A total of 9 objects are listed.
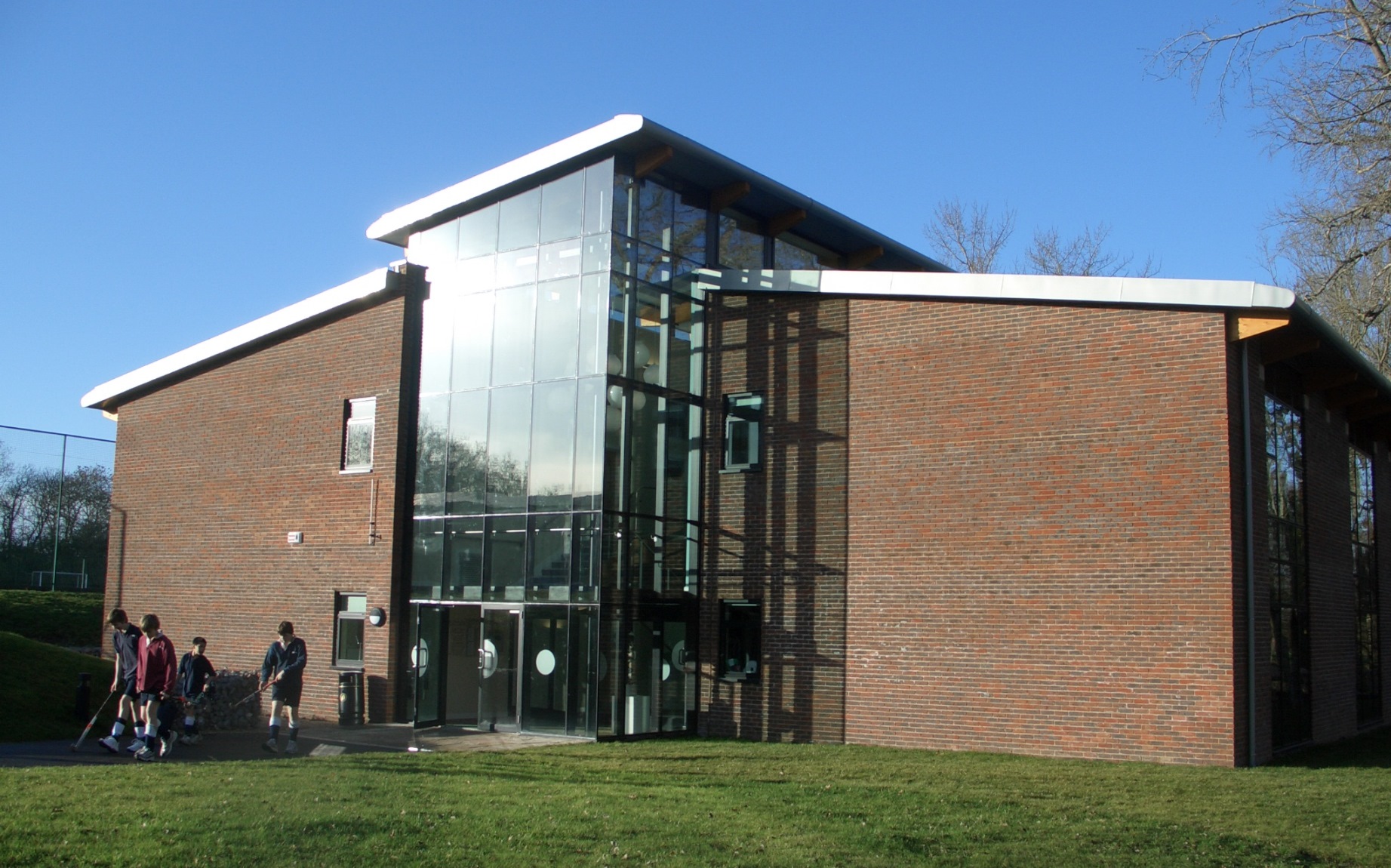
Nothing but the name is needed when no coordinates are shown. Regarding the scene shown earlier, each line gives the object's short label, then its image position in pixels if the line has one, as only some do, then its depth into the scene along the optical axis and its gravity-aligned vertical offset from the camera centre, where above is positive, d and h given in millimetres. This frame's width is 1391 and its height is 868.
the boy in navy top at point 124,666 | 15141 -1224
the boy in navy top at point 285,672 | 15766 -1290
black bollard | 17250 -1798
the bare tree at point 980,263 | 39812 +10042
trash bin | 20578 -2112
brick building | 15664 +1325
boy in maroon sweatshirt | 14828 -1318
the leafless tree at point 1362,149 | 20391 +7429
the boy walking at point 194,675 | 16125 -1381
